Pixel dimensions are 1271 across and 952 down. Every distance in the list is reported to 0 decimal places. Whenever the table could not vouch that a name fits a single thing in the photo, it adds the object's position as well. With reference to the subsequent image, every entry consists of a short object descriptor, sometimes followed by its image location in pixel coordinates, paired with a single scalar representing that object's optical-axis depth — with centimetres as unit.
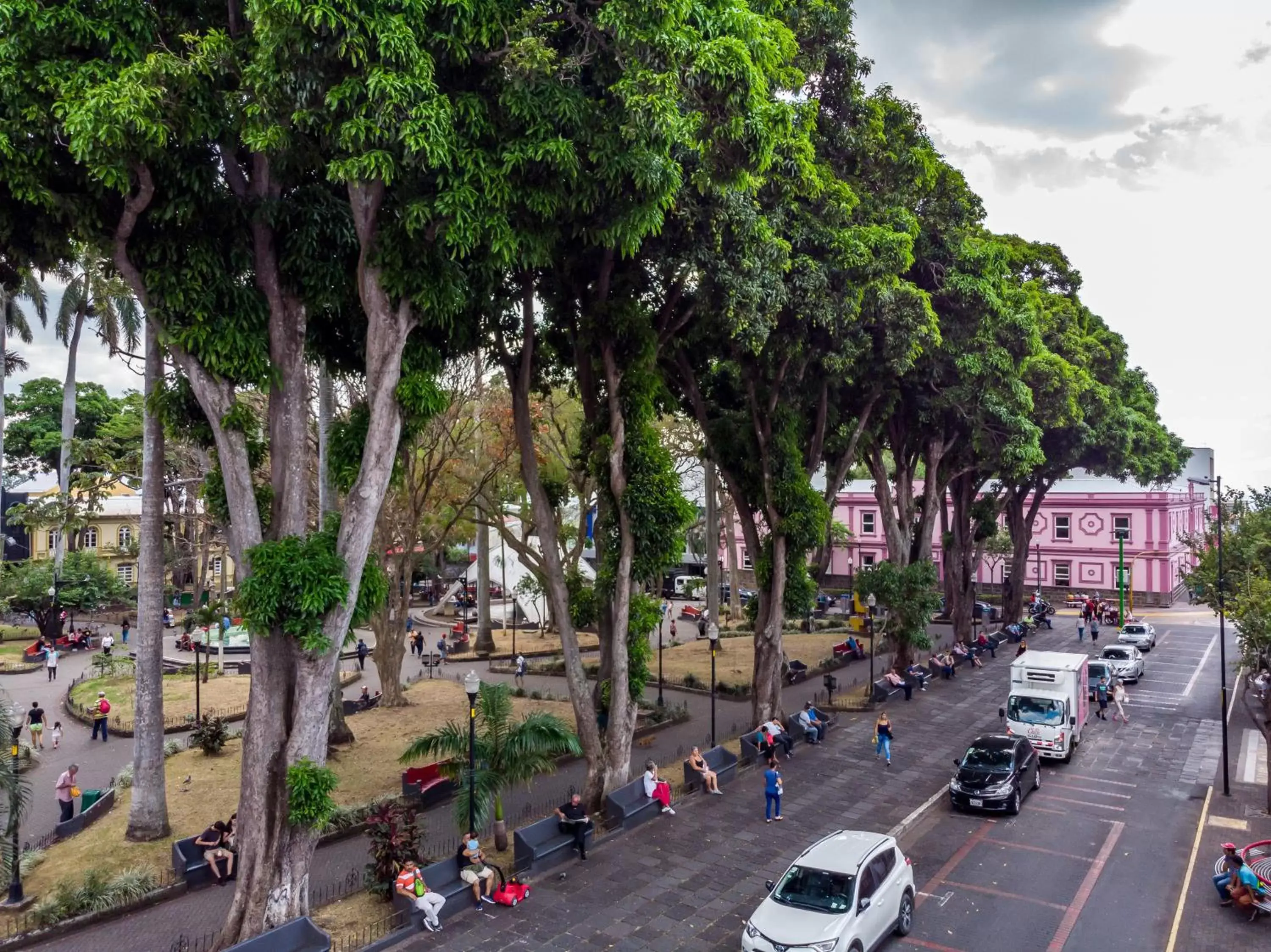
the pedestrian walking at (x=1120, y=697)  2498
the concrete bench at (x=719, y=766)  1889
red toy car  1333
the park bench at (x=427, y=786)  1806
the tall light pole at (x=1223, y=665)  1828
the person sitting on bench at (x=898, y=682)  2788
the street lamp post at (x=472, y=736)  1394
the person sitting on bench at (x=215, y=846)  1423
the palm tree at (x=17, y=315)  3731
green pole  4134
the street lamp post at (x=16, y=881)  1346
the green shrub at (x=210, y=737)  2158
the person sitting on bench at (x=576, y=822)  1512
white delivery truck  2077
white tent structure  4112
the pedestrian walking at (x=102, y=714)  2378
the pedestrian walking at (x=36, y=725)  2308
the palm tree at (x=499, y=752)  1505
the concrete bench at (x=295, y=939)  1113
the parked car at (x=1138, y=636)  3603
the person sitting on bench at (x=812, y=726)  2264
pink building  4850
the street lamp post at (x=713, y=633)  2527
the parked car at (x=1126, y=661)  2984
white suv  1078
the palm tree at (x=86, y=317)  2800
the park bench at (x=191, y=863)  1420
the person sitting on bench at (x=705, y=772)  1862
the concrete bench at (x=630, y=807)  1655
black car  1723
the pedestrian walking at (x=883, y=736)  2080
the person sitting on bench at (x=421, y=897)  1246
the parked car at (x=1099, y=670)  2678
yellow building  5134
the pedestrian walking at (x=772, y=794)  1689
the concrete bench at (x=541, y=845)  1438
